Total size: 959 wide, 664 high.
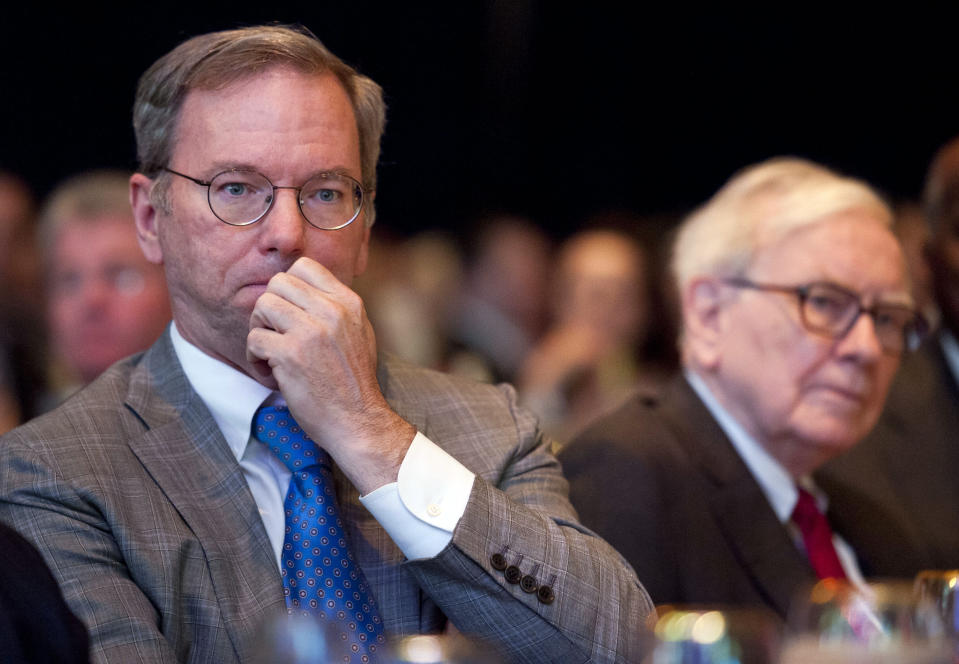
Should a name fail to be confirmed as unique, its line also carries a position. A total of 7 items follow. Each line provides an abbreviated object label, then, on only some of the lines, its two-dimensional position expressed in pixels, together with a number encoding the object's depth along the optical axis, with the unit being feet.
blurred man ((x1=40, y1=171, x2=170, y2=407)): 20.10
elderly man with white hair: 13.93
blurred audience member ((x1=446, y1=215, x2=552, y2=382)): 39.32
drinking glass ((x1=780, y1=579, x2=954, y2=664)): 6.68
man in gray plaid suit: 9.71
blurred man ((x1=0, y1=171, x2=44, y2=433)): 22.24
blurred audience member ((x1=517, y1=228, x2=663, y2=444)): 32.04
